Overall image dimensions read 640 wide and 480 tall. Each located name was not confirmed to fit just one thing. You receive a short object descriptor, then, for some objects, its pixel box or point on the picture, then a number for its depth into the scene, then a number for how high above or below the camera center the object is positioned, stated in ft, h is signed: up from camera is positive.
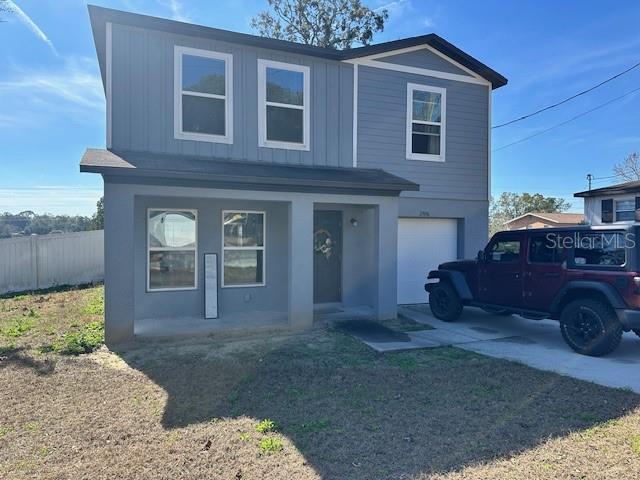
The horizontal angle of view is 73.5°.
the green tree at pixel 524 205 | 175.73 +13.79
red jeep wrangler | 19.97 -2.23
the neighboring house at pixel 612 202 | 61.52 +5.49
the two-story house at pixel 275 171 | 25.25 +4.34
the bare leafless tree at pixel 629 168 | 106.83 +18.21
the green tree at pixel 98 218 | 84.84 +3.58
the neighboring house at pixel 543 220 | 123.79 +5.83
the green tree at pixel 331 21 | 73.05 +37.39
